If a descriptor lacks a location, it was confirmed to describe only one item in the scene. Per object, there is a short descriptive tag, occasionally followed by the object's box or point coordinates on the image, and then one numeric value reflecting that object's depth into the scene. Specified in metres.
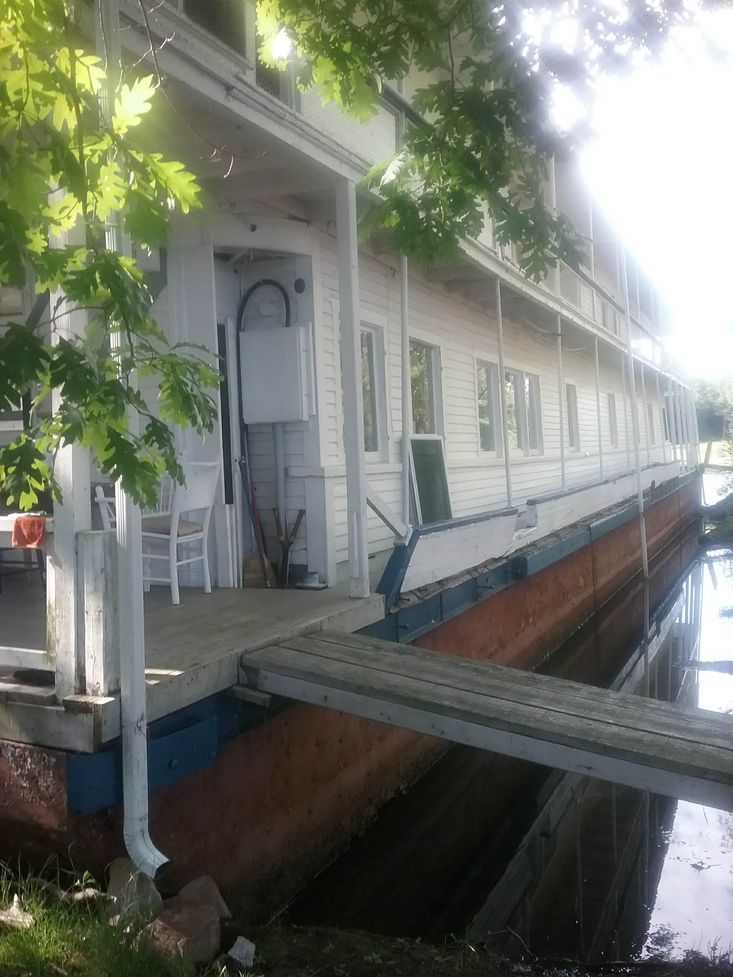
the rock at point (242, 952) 3.26
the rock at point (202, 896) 3.45
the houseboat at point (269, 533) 3.64
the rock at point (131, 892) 3.27
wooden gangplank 3.51
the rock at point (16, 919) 3.22
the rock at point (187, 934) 3.11
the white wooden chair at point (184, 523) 5.82
